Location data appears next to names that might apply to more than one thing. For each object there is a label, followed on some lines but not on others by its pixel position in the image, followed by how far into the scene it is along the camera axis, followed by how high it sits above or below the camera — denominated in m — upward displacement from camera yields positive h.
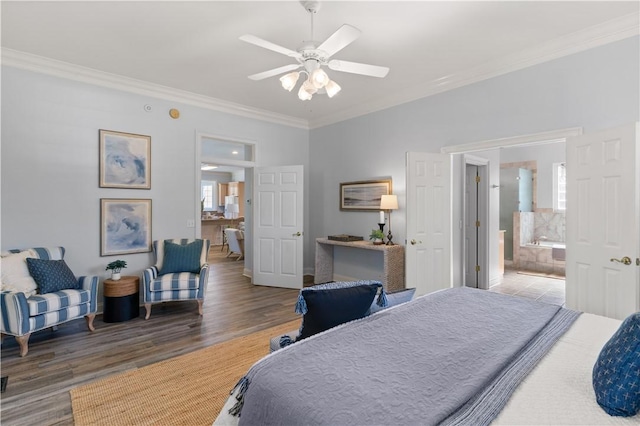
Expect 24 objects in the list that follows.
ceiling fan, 2.32 +1.17
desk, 4.43 -0.70
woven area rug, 2.05 -1.30
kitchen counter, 10.00 -0.52
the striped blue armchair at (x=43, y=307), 2.86 -0.91
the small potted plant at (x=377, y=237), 4.77 -0.38
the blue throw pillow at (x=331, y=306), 1.74 -0.52
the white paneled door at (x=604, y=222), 2.61 -0.09
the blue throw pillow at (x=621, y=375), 1.07 -0.56
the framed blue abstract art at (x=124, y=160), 4.10 +0.65
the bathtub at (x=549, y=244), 6.45 -0.66
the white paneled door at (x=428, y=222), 4.14 -0.14
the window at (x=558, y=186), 6.91 +0.54
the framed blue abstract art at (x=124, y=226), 4.10 -0.20
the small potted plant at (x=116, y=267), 3.79 -0.67
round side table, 3.73 -1.04
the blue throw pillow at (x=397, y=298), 2.04 -0.59
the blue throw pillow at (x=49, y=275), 3.21 -0.65
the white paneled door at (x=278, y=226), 5.35 -0.26
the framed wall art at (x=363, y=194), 5.05 +0.28
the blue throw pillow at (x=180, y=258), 4.19 -0.62
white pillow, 3.07 -0.63
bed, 1.09 -0.66
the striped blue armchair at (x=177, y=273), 3.85 -0.79
